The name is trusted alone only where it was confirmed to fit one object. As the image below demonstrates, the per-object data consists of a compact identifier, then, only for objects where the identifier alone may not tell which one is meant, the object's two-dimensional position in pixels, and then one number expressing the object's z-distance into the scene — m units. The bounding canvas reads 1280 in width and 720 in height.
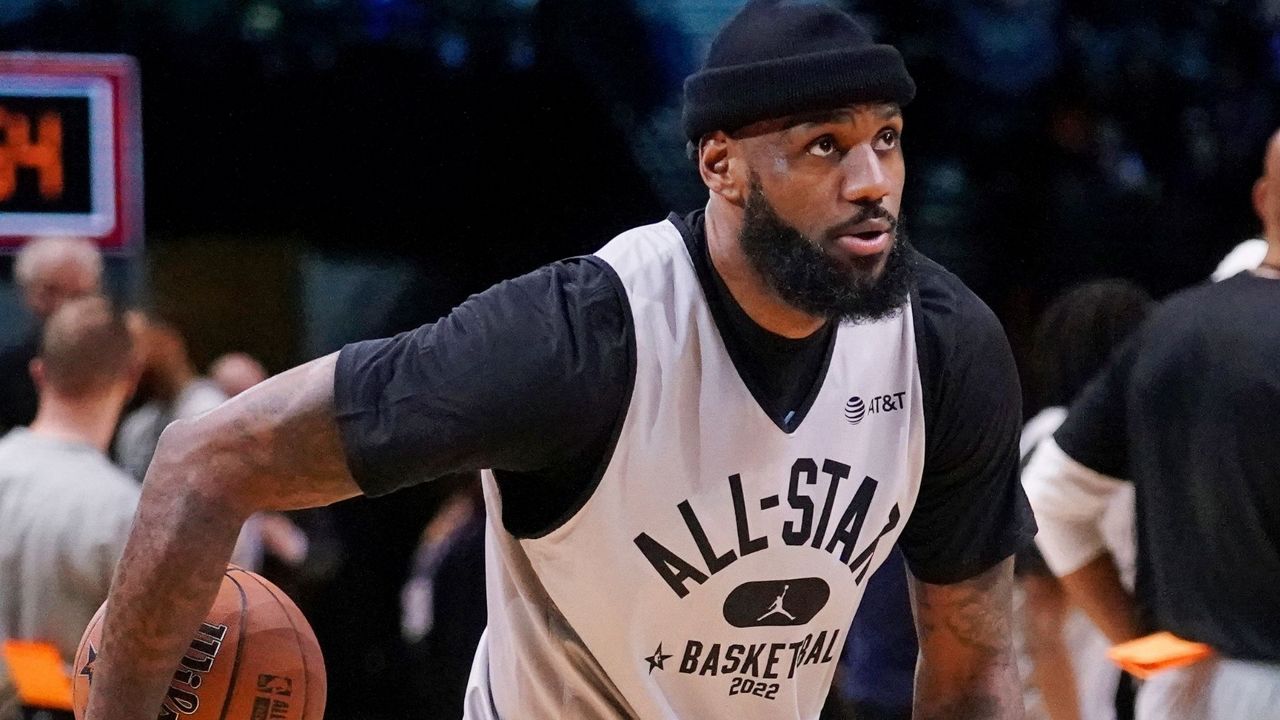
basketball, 5.14
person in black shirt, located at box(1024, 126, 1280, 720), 6.59
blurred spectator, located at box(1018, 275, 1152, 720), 8.94
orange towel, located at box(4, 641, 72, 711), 7.64
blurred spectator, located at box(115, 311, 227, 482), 11.98
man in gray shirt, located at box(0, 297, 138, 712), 8.52
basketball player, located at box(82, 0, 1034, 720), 4.55
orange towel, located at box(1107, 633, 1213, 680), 6.64
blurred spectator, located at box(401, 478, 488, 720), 12.59
